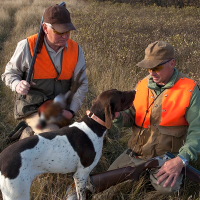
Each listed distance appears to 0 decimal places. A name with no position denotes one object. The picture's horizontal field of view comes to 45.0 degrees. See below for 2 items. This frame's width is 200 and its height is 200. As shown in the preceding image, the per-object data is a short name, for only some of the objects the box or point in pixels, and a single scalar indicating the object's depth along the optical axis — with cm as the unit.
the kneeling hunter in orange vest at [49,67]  346
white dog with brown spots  237
